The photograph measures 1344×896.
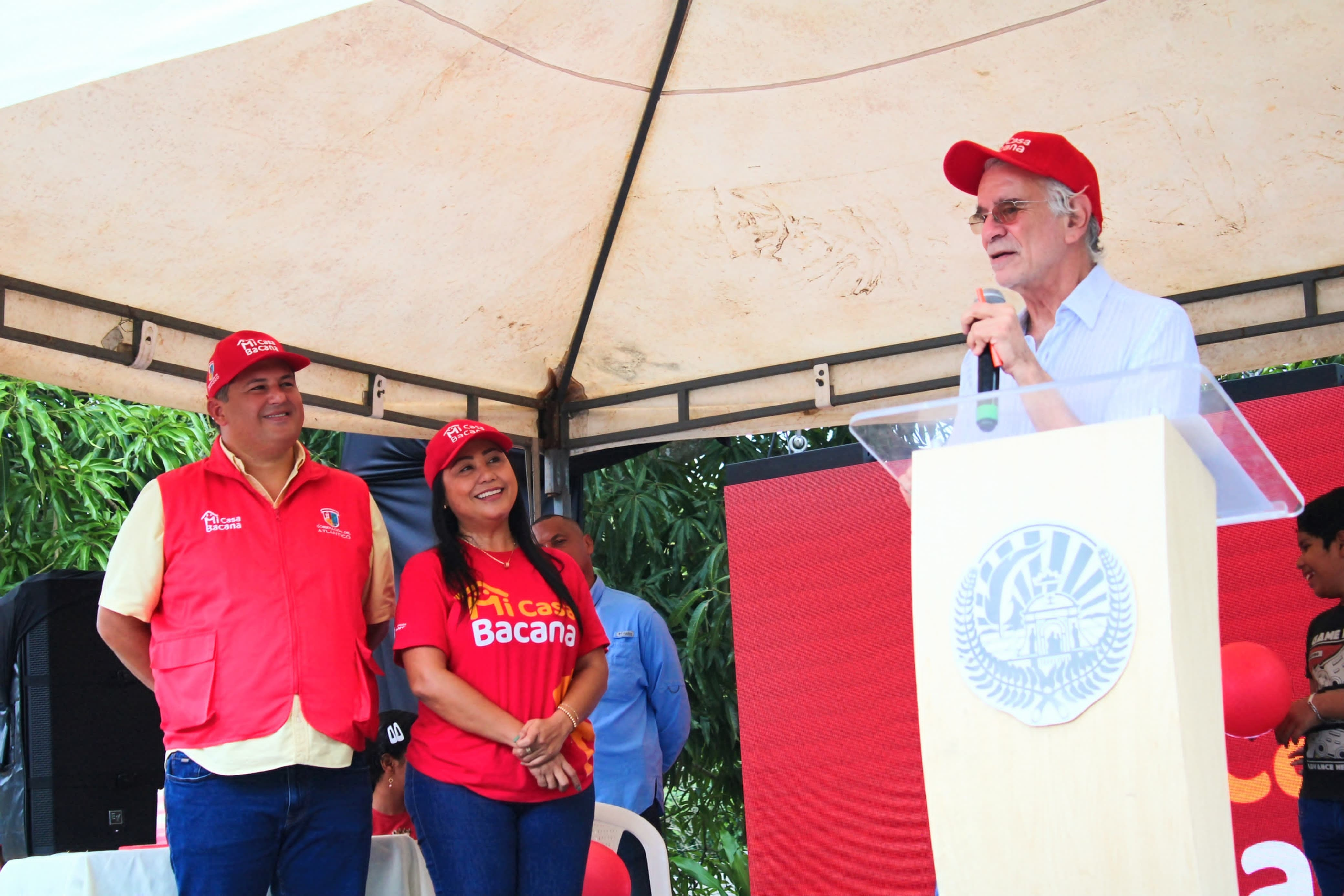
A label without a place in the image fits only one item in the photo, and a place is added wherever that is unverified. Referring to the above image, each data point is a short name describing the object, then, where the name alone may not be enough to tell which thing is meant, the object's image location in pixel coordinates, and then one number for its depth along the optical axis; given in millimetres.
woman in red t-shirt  2627
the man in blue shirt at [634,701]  3998
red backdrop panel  4457
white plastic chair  3385
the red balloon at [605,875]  3066
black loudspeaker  3549
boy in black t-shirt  3096
